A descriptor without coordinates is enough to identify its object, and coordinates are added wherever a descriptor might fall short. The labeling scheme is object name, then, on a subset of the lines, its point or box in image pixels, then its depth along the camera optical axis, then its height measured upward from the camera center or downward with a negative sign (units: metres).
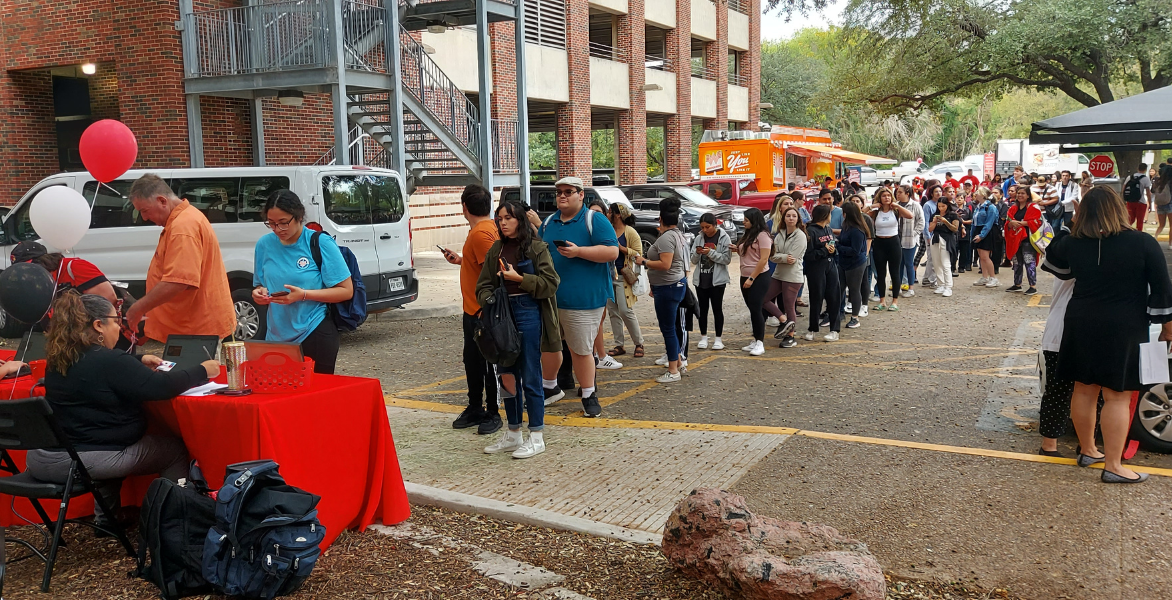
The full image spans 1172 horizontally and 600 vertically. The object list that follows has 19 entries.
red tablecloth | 4.20 -1.17
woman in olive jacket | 5.75 -0.61
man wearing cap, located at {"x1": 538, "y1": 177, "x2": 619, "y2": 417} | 6.41 -0.58
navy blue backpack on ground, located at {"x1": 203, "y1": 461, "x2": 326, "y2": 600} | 3.84 -1.44
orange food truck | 26.69 +0.95
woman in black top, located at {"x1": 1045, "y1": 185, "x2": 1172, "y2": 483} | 5.14 -0.74
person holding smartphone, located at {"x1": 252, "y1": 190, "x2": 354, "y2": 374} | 5.41 -0.49
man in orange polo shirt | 5.29 -0.43
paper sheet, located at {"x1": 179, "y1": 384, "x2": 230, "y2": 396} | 4.44 -0.94
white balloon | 6.00 -0.08
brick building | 14.90 +1.99
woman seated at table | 4.24 -0.86
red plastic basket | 4.31 -0.84
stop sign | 20.36 +0.28
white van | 10.51 -0.24
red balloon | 6.35 +0.38
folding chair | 3.99 -1.19
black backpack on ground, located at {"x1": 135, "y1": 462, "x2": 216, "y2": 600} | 4.00 -1.47
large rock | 3.58 -1.54
